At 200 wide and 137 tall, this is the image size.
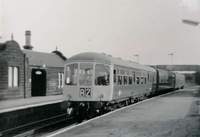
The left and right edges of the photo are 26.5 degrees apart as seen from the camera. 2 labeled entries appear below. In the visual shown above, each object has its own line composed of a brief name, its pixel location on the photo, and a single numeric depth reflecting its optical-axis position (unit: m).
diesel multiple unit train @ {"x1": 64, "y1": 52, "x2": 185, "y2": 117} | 18.69
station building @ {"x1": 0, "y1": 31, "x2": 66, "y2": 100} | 33.44
